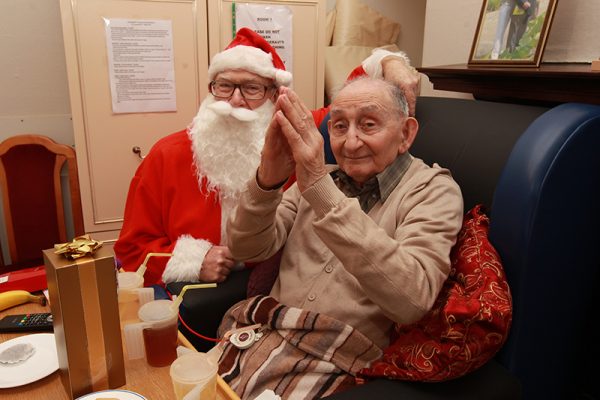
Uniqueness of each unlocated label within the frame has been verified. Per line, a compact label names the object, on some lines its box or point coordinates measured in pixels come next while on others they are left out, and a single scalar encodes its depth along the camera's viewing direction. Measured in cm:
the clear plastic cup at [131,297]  123
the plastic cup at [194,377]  90
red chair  275
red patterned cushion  101
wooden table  99
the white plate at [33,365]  102
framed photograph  156
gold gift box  91
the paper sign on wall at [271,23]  293
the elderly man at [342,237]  109
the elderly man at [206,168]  189
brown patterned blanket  121
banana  132
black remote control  121
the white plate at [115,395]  94
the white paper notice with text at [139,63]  271
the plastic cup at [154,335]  109
